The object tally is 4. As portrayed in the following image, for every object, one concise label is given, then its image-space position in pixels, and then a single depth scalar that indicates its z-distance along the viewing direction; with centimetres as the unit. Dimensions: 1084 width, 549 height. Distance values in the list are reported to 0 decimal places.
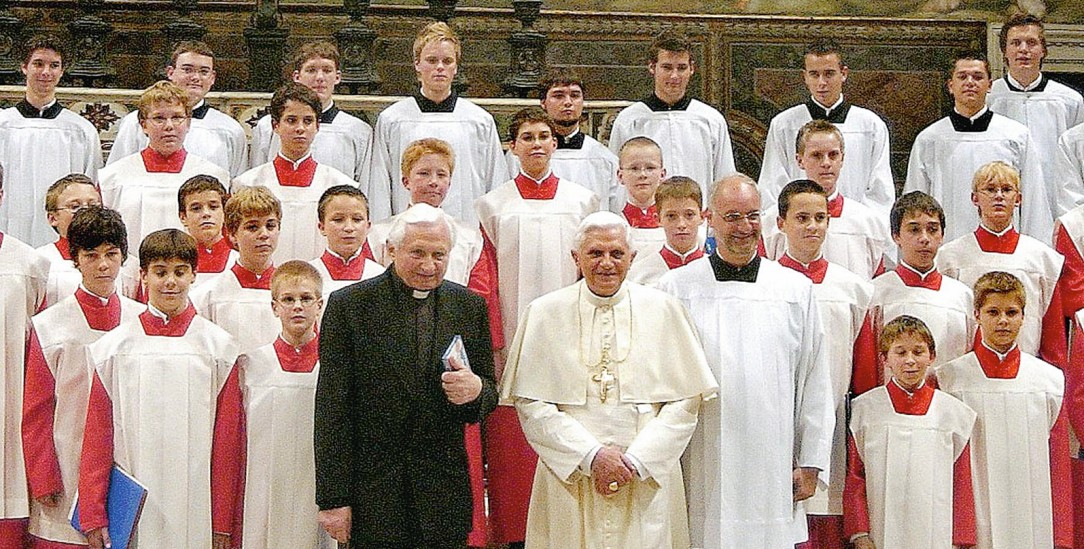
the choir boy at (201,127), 750
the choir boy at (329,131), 753
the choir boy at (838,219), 675
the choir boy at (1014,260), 660
